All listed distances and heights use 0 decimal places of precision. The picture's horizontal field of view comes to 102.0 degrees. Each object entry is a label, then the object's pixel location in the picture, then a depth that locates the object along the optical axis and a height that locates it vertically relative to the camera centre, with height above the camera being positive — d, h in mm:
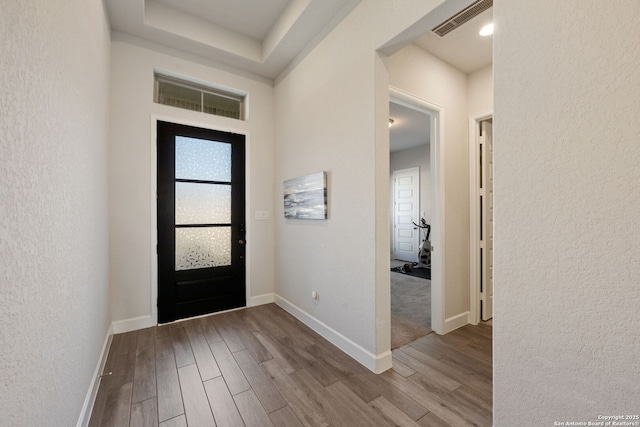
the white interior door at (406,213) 6637 -19
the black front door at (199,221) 2830 -95
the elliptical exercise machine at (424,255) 5699 -944
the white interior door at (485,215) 2855 -33
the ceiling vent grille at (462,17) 1996 +1606
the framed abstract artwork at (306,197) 2467 +168
